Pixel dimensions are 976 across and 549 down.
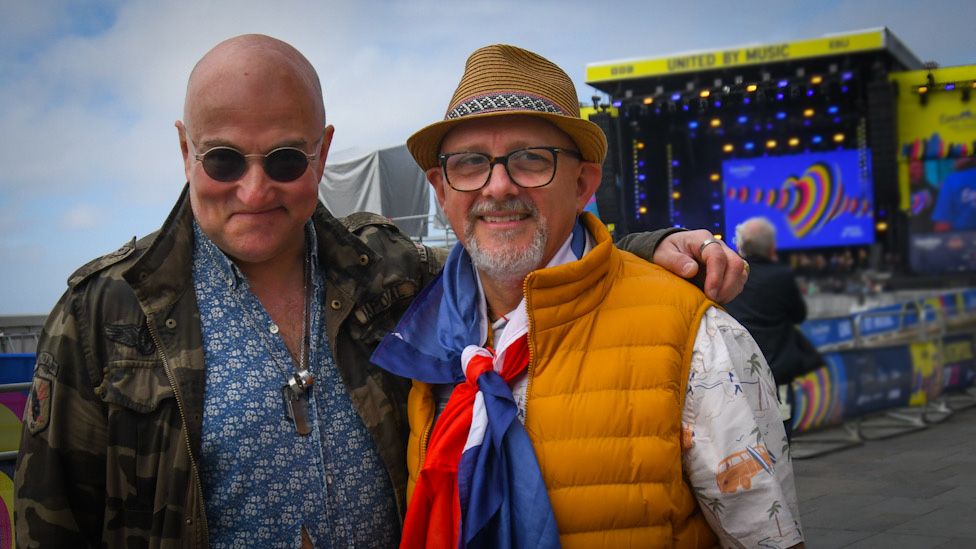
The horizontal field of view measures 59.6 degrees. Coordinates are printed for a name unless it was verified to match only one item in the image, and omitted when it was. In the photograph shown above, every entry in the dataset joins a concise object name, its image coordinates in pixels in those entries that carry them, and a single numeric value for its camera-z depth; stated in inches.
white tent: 547.2
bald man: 77.4
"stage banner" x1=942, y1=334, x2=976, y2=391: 417.7
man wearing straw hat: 73.9
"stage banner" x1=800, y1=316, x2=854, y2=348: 350.3
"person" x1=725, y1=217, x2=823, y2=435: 263.0
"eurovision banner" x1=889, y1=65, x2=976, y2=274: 534.0
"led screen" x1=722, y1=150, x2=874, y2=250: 578.9
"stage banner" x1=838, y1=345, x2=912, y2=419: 358.6
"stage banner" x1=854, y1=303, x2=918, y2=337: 360.5
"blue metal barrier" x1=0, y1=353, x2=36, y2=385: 185.8
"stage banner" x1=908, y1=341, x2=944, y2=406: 391.2
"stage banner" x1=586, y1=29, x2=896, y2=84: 453.4
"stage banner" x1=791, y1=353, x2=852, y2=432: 339.6
